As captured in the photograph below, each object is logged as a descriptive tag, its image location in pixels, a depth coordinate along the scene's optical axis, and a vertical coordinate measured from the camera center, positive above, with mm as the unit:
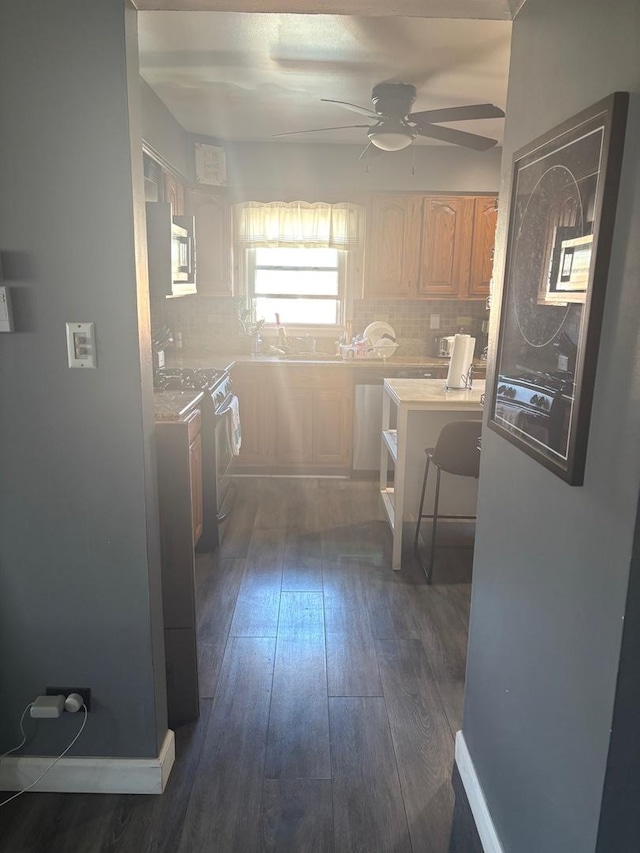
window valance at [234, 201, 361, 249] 5027 +564
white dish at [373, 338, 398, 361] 4887 -391
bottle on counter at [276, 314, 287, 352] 5125 -341
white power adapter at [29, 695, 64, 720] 1728 -1142
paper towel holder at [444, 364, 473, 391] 3412 -463
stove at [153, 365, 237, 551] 3254 -739
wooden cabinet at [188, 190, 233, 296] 4785 +403
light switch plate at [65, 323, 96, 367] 1584 -135
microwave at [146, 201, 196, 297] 3035 +217
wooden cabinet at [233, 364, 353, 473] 4656 -907
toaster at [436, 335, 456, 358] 5020 -381
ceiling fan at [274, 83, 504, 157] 3242 +919
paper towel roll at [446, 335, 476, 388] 3391 -338
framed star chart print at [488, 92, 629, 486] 1011 +37
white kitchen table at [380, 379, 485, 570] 3135 -751
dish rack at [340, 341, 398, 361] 4852 -416
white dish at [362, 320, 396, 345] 4984 -267
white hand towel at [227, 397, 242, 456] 3806 -814
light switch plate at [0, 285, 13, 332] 1558 -55
